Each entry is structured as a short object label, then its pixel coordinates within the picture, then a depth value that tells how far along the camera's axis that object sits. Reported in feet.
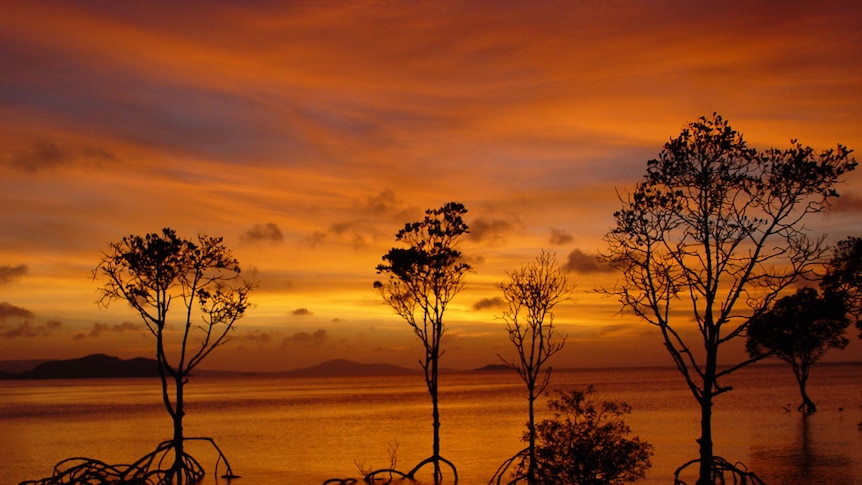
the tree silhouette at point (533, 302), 104.78
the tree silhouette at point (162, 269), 108.06
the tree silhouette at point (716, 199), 75.36
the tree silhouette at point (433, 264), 115.24
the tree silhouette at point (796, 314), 76.18
